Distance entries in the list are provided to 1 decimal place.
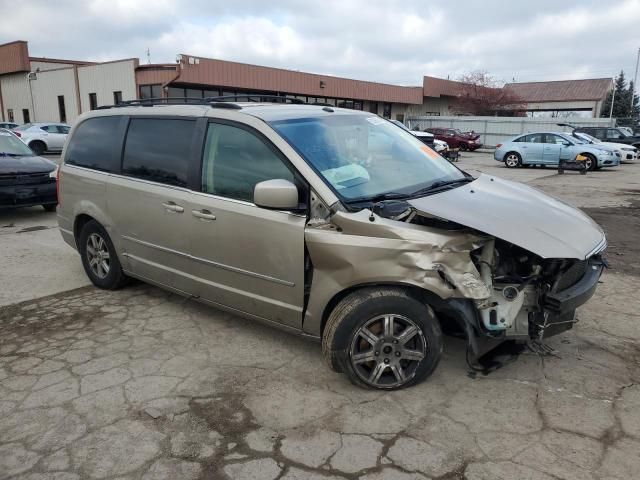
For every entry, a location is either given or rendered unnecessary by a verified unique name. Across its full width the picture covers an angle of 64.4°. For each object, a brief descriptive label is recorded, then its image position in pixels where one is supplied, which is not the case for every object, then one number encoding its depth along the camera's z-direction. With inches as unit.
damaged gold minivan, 121.3
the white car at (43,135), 905.5
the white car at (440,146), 929.4
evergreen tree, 2377.0
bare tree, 1820.9
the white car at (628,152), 885.8
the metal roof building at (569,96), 2285.9
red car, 1256.2
